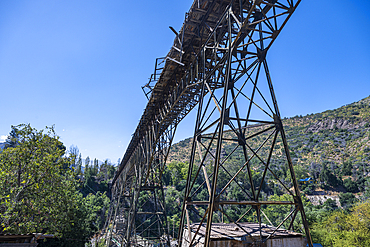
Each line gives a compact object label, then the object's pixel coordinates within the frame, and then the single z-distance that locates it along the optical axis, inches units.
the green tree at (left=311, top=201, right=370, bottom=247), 896.3
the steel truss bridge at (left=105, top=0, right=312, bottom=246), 240.7
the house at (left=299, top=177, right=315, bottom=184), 2302.2
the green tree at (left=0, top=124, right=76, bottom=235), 388.5
